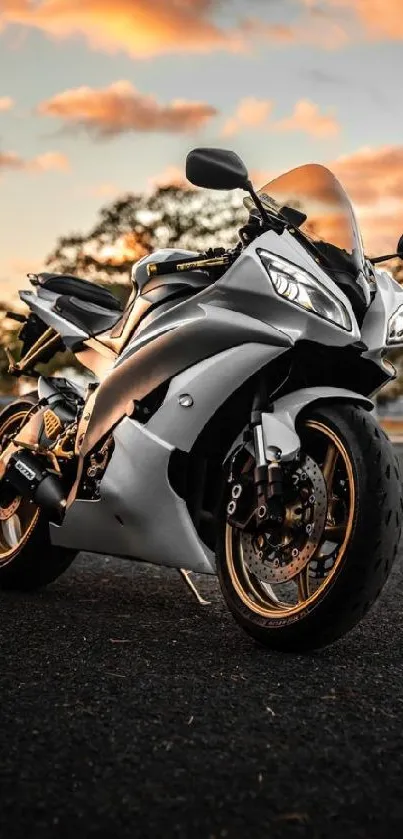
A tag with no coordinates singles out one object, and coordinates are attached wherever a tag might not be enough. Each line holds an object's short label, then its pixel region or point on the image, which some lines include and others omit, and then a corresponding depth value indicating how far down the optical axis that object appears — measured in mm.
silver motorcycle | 3723
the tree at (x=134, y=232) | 45062
